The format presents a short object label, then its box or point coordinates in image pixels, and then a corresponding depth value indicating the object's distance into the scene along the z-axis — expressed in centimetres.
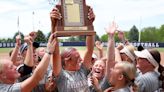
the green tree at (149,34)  6401
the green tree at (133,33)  5894
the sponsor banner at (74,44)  2370
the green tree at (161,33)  6438
